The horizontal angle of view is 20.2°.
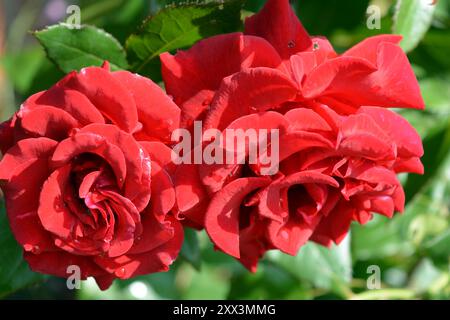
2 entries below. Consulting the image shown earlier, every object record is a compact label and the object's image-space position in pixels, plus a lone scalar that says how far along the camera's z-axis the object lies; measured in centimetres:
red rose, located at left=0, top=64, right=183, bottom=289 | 44
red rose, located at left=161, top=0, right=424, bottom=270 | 44
